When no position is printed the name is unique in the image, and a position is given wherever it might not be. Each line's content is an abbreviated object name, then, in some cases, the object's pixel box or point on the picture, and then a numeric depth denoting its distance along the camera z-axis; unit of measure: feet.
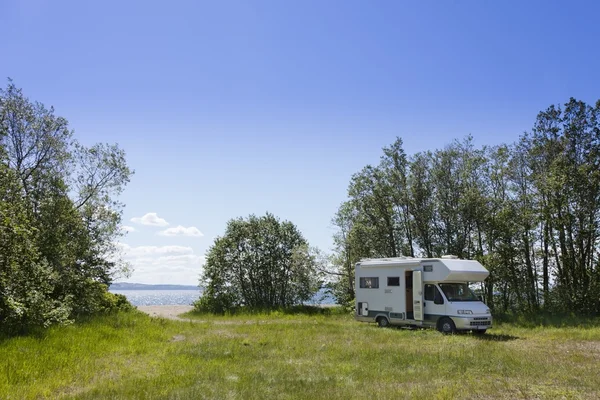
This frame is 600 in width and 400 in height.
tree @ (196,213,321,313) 127.34
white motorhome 64.28
